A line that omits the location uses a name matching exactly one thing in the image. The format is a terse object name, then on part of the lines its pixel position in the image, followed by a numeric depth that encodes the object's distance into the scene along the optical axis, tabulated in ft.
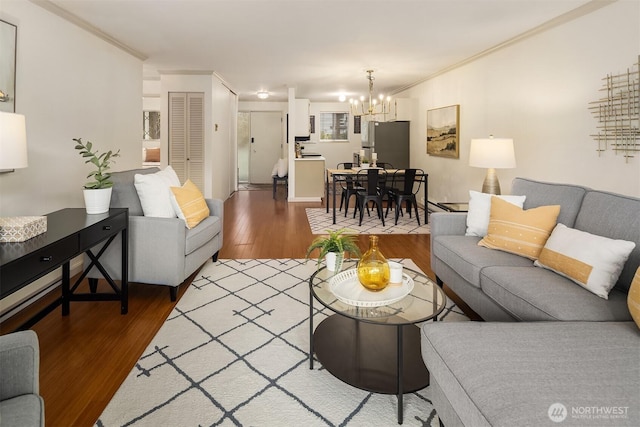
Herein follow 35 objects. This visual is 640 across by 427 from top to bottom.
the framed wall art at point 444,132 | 19.25
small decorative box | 5.73
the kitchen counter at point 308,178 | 26.55
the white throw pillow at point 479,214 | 9.75
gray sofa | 3.47
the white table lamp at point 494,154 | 12.64
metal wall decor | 9.35
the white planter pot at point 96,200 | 8.32
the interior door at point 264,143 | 36.35
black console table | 5.08
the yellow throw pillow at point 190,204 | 10.28
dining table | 19.25
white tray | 5.92
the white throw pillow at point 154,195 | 9.87
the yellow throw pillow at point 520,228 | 8.06
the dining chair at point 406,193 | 18.66
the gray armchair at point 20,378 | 3.33
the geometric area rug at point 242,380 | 5.40
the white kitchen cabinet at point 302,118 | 27.50
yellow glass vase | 6.23
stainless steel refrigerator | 25.82
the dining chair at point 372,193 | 18.50
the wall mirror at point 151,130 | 27.61
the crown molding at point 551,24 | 10.34
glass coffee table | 5.63
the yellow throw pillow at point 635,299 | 4.91
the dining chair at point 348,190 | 20.87
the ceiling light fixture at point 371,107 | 19.92
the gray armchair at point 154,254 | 9.34
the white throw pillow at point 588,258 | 6.12
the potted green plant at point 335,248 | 7.25
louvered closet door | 21.89
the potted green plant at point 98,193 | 8.33
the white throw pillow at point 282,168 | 27.89
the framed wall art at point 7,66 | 8.62
